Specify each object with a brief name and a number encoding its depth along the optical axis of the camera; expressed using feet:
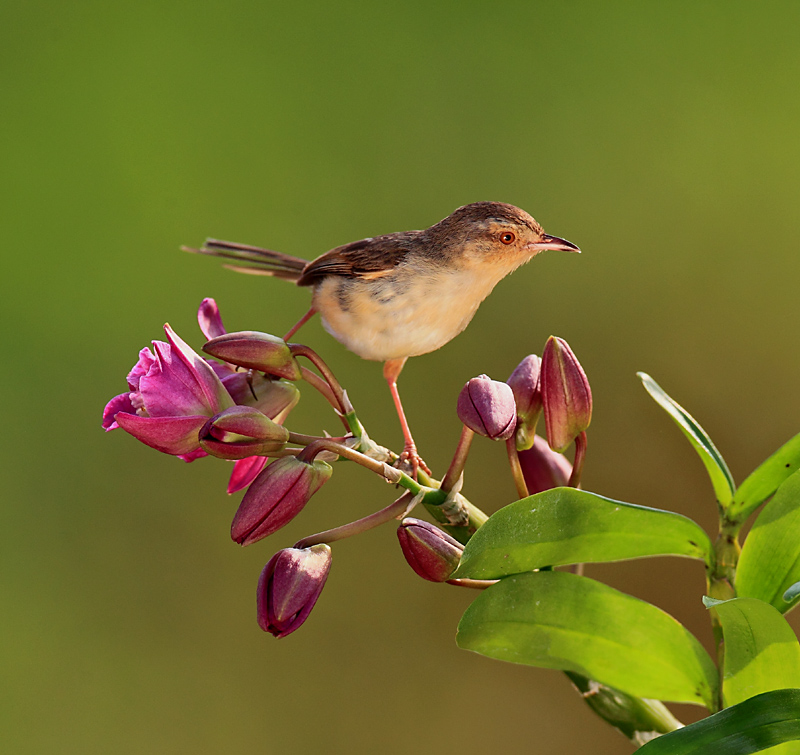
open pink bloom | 12.18
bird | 12.56
